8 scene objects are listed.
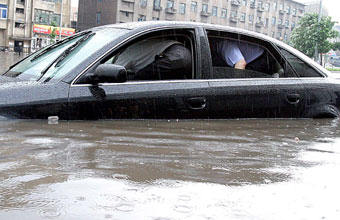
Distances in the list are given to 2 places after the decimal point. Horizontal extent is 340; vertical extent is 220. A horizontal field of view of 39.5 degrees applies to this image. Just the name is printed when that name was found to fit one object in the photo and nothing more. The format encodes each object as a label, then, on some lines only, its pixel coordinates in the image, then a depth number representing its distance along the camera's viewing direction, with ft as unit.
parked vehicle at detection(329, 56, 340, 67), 252.21
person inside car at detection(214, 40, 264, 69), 13.87
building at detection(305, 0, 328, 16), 348.96
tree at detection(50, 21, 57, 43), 209.87
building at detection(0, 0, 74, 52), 221.46
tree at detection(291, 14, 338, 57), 186.56
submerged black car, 11.24
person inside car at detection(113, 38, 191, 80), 12.72
